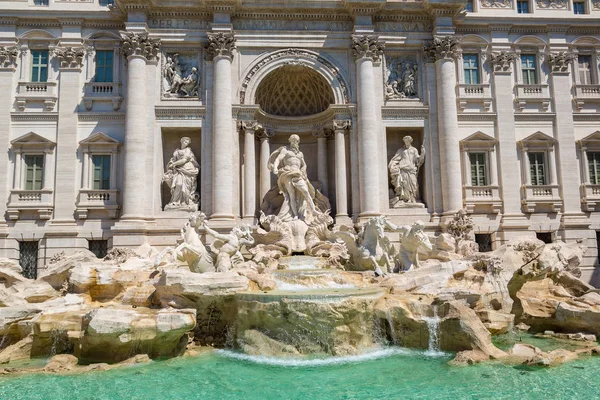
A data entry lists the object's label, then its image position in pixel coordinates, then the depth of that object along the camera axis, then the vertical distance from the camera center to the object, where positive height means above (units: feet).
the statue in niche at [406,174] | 65.16 +9.78
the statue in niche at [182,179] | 63.05 +9.38
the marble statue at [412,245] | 48.37 -0.60
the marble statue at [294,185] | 60.80 +7.94
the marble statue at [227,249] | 46.97 -0.62
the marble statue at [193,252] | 45.60 -0.79
